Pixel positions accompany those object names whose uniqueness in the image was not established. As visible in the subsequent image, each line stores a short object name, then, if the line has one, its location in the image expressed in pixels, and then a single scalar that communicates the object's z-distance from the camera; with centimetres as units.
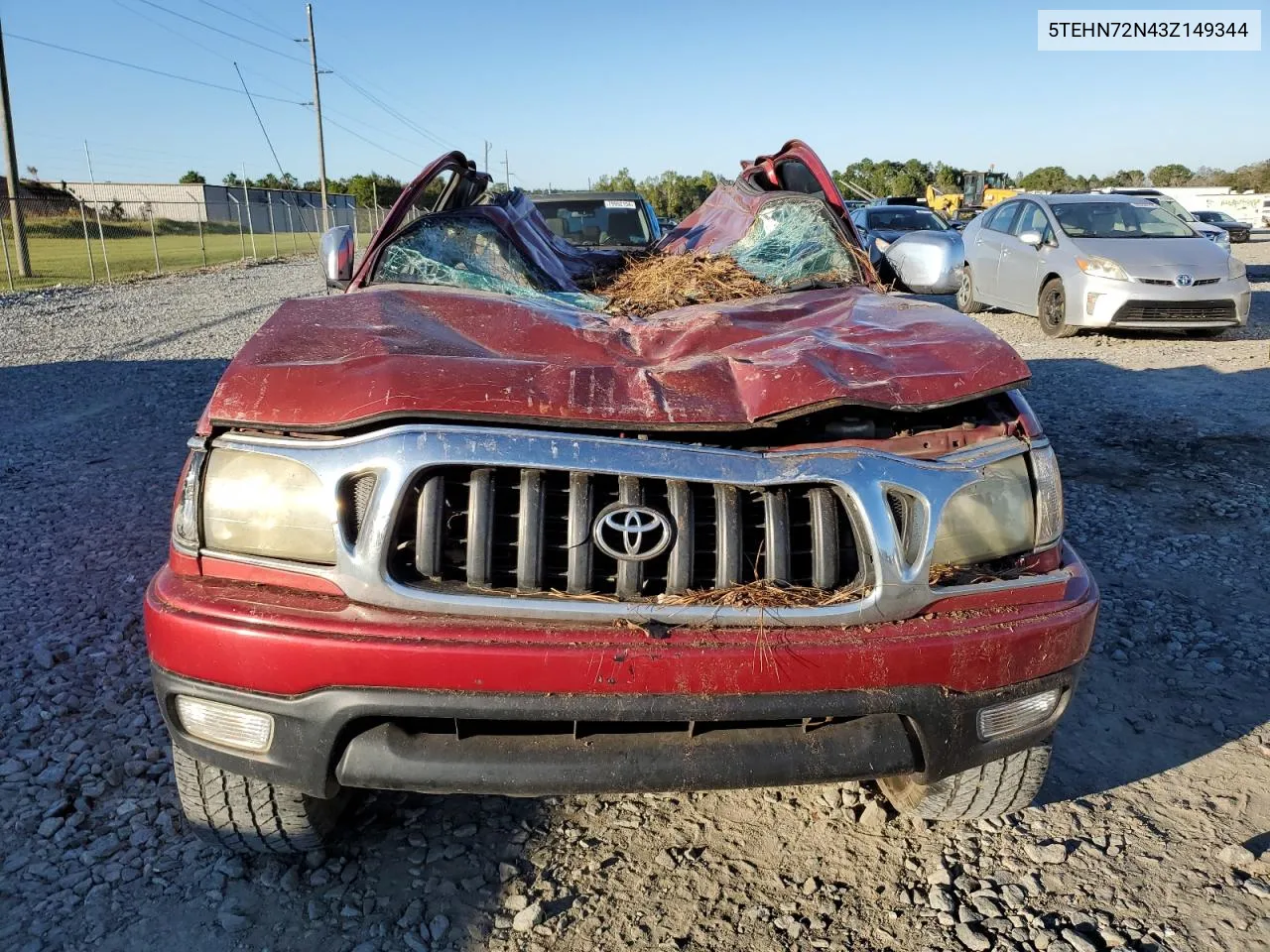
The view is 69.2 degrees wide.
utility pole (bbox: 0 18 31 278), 1877
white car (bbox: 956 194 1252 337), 891
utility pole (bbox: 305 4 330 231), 3544
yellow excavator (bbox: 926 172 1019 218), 3062
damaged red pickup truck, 178
